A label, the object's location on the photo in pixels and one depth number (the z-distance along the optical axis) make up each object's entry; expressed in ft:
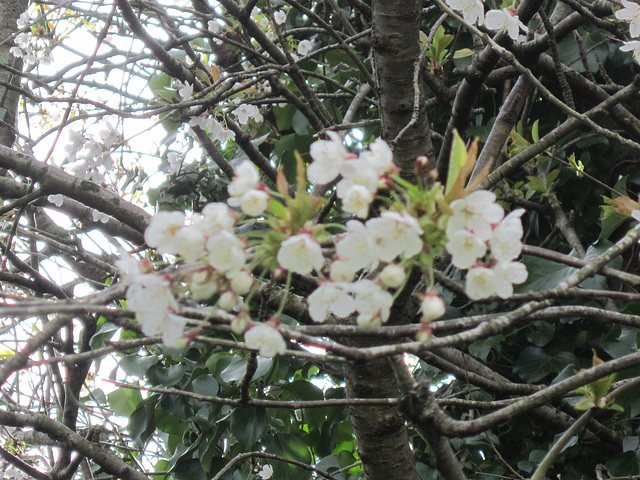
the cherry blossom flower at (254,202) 4.06
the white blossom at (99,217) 7.44
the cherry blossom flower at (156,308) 4.04
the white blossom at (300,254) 3.99
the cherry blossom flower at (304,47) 10.01
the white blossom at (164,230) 4.09
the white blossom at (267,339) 4.08
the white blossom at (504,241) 4.10
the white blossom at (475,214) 4.01
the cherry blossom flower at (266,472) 9.00
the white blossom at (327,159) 4.15
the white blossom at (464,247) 4.00
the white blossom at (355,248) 4.05
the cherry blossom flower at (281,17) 10.18
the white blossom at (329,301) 4.12
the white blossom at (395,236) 3.98
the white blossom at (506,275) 4.15
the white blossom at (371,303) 4.07
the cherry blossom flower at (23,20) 10.94
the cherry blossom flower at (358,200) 4.03
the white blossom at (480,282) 4.13
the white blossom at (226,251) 3.98
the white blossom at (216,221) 4.02
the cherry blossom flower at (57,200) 7.86
